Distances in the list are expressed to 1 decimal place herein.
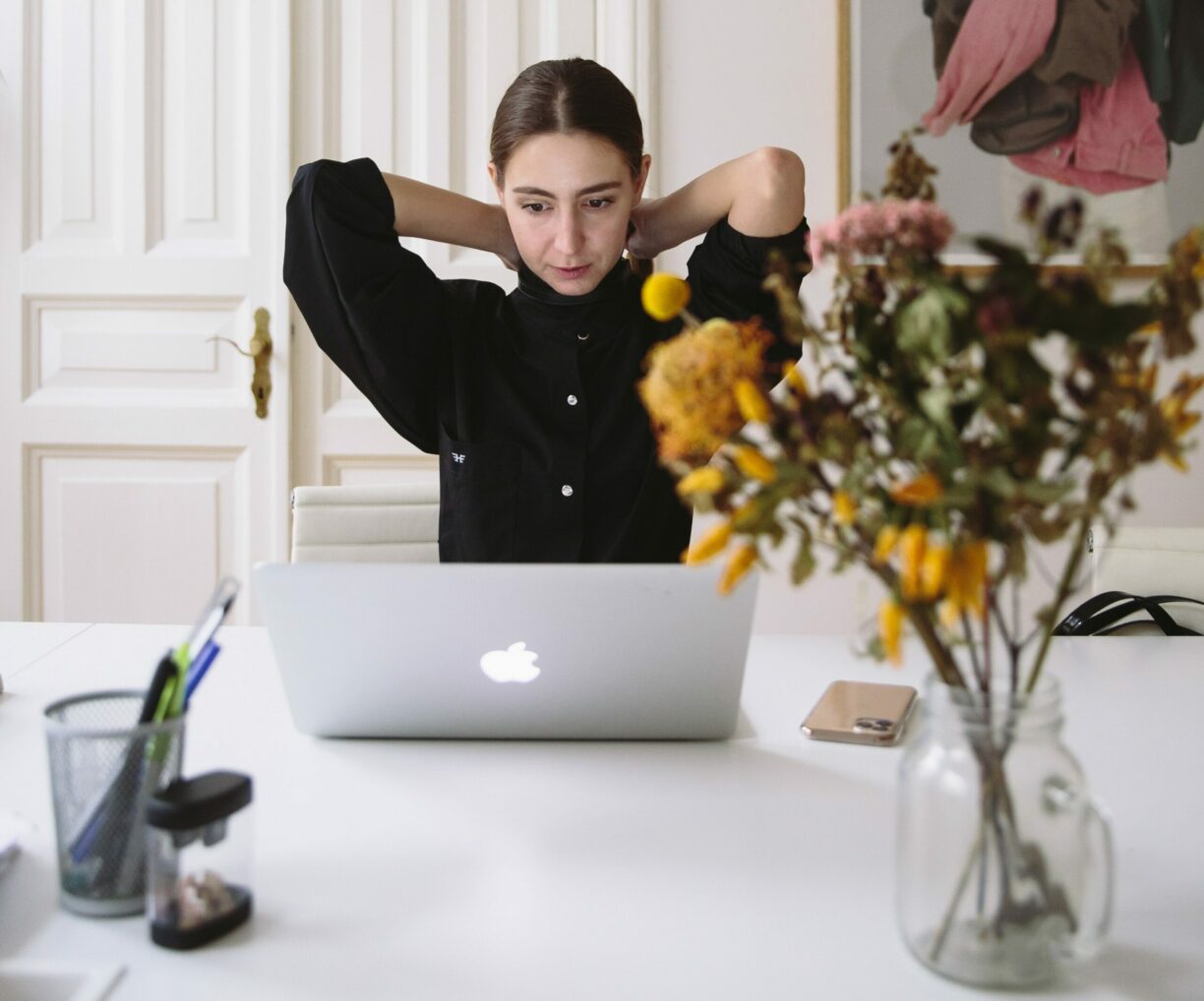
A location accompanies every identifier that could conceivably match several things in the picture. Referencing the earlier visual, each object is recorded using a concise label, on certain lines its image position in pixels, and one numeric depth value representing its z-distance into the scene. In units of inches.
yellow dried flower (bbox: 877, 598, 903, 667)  19.3
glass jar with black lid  24.3
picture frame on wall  99.7
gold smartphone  38.8
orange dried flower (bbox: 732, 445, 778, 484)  19.8
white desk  23.1
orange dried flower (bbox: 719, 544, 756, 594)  20.2
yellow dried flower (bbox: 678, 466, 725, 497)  20.3
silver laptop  33.7
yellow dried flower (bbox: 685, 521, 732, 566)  19.8
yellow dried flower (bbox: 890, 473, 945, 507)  19.0
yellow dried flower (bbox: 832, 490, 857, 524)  19.7
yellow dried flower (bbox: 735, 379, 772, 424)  19.7
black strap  57.4
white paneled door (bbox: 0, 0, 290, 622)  104.0
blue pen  27.9
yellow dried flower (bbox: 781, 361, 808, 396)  20.7
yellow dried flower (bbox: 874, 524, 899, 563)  19.3
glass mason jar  21.4
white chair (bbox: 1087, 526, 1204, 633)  64.7
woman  57.7
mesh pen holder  25.7
